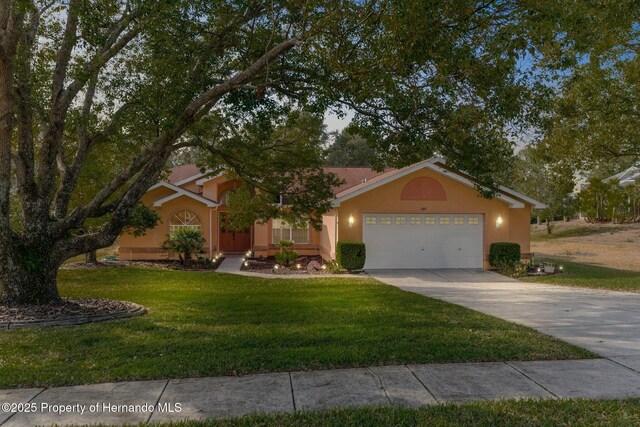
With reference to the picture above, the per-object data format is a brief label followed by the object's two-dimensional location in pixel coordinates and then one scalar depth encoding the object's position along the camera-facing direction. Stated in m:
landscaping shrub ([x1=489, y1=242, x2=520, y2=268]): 18.23
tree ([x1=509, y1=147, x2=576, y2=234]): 40.78
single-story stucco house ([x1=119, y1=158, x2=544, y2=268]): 18.31
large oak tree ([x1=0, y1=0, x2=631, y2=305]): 6.70
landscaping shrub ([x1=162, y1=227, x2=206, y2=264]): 19.45
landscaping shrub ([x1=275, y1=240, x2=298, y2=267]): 19.06
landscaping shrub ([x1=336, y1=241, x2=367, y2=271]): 17.33
